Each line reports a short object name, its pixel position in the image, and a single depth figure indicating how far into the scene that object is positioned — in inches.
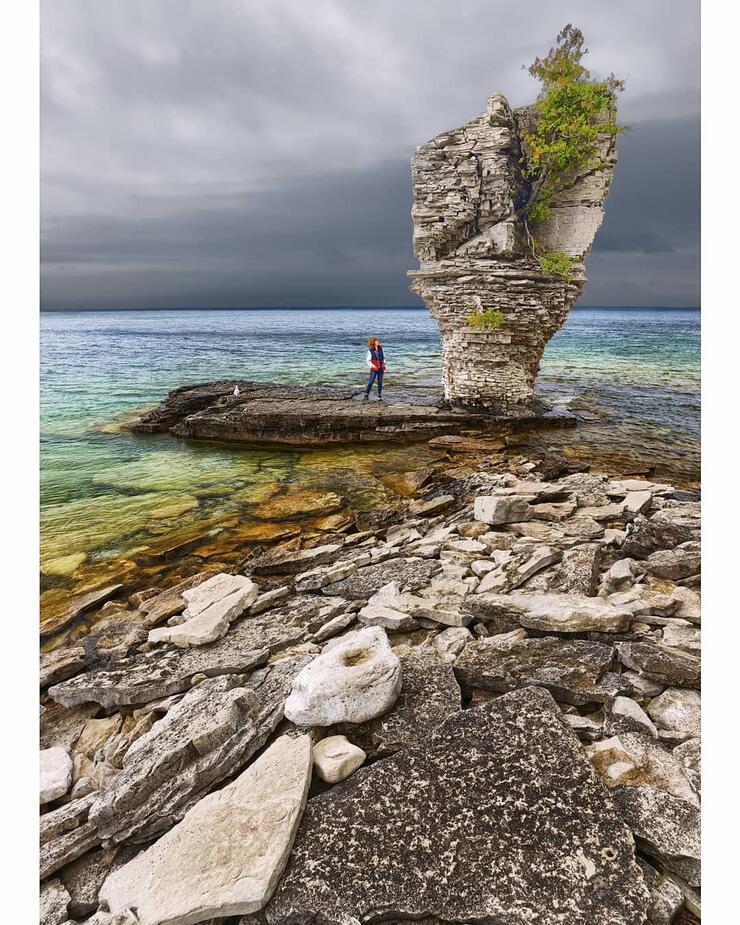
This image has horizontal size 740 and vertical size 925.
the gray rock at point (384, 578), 163.3
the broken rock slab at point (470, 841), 69.6
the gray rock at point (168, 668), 126.6
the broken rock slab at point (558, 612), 124.5
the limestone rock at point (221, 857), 71.0
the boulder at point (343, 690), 98.7
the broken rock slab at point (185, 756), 89.9
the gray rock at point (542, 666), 106.3
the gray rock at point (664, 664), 107.0
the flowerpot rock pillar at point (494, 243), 453.4
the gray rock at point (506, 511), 212.2
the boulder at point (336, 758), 90.1
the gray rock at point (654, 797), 74.7
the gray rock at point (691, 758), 86.3
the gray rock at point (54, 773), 103.0
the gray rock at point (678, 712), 98.3
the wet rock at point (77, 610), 185.6
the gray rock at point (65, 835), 86.1
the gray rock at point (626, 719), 97.0
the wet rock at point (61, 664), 145.4
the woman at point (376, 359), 605.6
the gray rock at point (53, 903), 79.5
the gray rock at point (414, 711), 96.0
